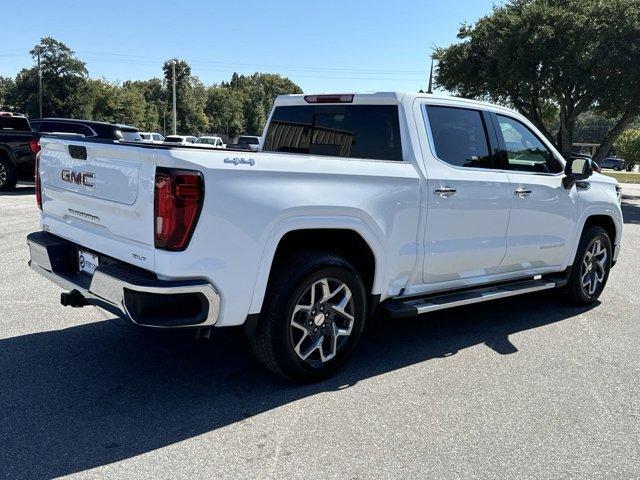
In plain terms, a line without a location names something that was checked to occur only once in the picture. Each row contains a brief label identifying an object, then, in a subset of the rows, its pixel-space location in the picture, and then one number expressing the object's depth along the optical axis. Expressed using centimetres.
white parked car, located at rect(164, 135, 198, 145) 2220
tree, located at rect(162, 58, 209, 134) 8774
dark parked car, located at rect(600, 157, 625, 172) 6619
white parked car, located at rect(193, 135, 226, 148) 3463
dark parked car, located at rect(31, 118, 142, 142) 1384
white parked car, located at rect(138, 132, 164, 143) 2906
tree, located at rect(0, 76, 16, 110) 7375
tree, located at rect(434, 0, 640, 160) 2055
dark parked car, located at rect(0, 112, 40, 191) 1427
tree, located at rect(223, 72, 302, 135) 11694
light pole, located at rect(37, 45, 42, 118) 6181
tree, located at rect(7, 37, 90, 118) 6775
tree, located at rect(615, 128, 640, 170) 6538
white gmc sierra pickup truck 314
